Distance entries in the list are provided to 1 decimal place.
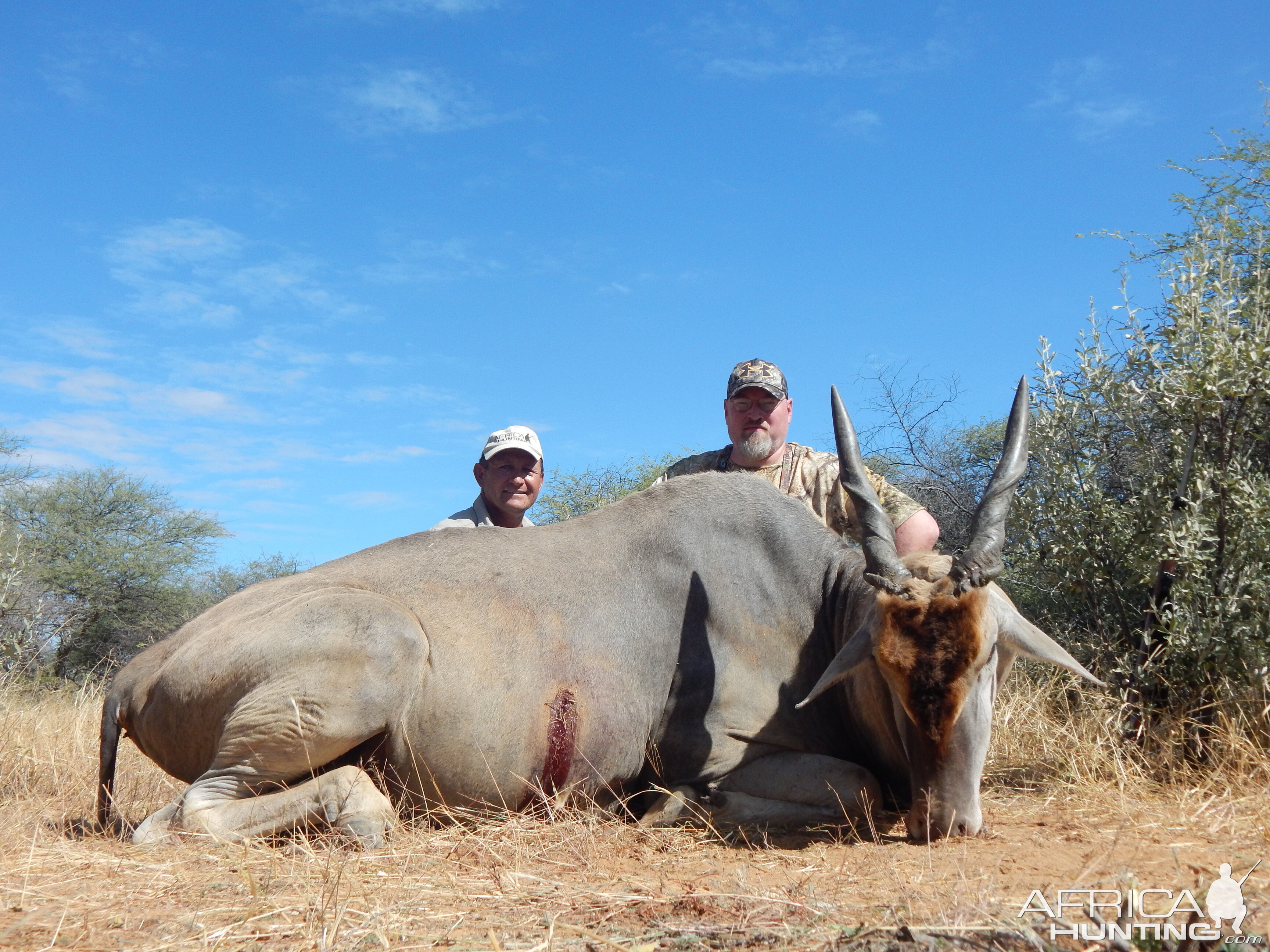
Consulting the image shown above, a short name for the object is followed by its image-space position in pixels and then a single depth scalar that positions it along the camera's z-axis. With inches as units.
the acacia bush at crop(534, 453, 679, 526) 709.9
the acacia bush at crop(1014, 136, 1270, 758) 238.5
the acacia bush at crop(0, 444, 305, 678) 618.5
